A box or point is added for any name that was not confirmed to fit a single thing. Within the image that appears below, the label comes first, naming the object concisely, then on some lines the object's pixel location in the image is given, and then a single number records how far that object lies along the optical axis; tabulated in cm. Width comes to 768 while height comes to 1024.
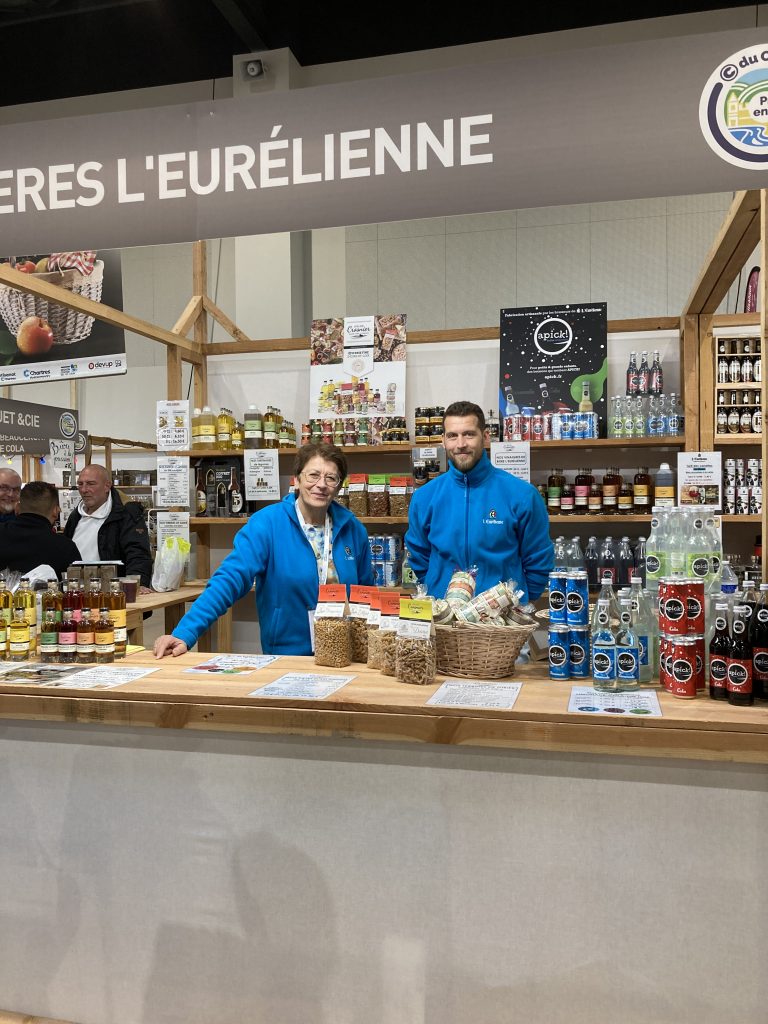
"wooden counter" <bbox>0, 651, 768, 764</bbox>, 167
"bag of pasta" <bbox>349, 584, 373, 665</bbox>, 230
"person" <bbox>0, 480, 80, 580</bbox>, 433
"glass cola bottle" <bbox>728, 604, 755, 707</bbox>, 176
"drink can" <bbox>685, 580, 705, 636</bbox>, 185
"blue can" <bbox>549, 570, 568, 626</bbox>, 201
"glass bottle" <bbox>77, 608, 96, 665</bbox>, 231
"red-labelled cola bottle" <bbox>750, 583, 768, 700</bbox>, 176
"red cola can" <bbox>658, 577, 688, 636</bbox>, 185
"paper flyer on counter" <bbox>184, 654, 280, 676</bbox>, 220
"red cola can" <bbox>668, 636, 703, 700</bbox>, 185
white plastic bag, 514
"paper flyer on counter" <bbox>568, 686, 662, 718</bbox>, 174
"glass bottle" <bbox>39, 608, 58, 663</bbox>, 230
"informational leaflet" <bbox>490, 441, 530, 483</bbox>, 460
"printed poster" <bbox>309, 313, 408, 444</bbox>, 501
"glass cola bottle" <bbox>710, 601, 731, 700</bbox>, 181
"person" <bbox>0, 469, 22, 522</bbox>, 491
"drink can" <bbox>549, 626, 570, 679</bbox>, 206
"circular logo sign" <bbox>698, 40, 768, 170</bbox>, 160
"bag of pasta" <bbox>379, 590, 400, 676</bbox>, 213
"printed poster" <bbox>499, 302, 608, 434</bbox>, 470
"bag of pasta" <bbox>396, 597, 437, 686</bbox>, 201
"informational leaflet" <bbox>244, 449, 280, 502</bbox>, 507
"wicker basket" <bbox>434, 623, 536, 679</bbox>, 204
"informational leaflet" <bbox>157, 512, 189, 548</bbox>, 514
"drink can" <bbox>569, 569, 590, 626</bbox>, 199
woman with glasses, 272
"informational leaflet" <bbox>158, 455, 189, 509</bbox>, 515
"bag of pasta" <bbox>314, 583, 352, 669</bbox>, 225
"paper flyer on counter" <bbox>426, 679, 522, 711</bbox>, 182
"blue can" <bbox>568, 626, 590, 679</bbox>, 207
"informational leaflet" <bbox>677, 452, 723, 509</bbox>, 439
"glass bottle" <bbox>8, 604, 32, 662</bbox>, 232
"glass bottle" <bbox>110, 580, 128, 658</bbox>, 229
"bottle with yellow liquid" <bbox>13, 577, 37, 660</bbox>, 231
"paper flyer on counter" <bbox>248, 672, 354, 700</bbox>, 192
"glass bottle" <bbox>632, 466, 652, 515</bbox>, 453
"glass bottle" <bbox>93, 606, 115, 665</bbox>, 232
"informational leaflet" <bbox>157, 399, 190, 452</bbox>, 500
